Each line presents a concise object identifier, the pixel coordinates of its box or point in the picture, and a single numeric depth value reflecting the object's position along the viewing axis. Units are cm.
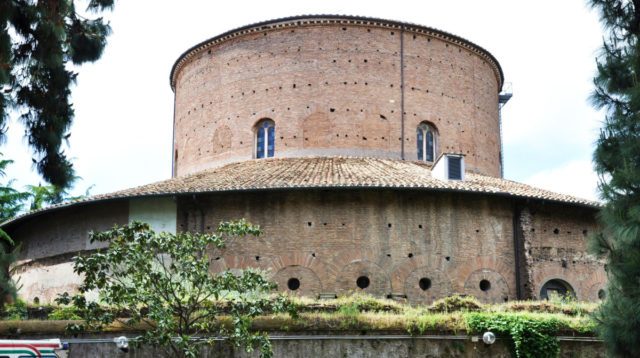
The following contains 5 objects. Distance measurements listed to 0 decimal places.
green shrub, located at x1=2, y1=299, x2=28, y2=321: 1955
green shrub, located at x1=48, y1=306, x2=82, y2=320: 1892
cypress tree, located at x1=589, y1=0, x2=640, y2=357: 1179
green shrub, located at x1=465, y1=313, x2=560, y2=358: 1777
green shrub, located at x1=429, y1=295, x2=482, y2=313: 1935
